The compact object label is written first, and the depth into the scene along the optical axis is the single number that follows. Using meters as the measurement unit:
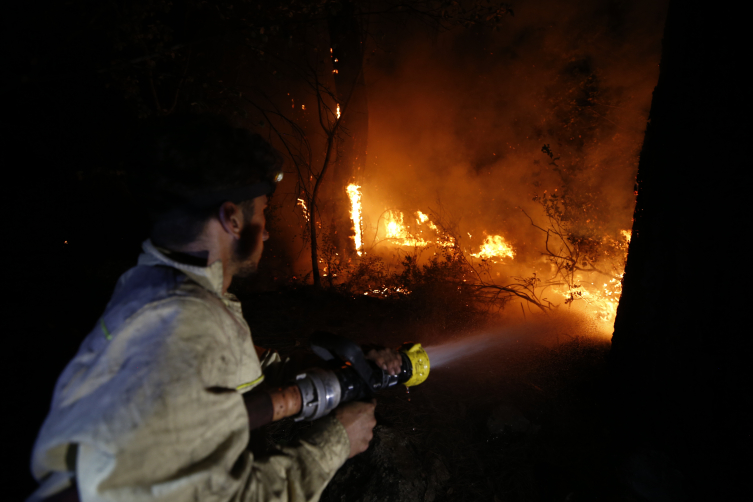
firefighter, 0.97
